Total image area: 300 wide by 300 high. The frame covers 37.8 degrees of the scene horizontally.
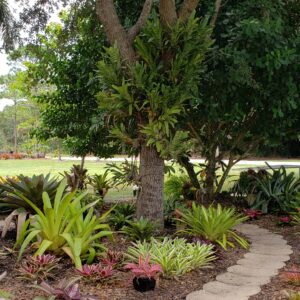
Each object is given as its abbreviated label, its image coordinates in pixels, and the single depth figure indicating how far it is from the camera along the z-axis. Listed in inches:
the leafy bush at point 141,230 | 233.8
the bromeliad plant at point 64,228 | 195.6
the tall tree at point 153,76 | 235.5
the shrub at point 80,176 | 392.8
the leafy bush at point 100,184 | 411.8
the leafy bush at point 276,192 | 359.5
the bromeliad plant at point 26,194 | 240.4
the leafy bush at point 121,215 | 269.1
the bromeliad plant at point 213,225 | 237.5
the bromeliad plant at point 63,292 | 136.8
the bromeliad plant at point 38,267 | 170.6
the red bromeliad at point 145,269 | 164.2
